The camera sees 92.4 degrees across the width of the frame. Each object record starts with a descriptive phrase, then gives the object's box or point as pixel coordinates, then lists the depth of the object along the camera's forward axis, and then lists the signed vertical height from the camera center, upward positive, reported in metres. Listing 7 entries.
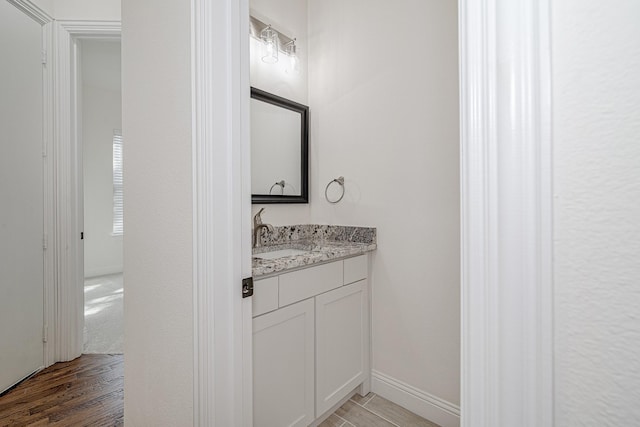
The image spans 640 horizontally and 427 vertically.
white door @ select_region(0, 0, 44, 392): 1.86 +0.10
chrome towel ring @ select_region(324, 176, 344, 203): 2.11 +0.20
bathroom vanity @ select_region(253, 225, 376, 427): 1.31 -0.58
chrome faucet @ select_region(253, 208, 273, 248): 1.90 -0.10
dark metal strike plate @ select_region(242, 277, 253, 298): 1.05 -0.26
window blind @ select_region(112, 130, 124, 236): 4.80 +0.44
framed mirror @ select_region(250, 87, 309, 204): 1.98 +0.43
